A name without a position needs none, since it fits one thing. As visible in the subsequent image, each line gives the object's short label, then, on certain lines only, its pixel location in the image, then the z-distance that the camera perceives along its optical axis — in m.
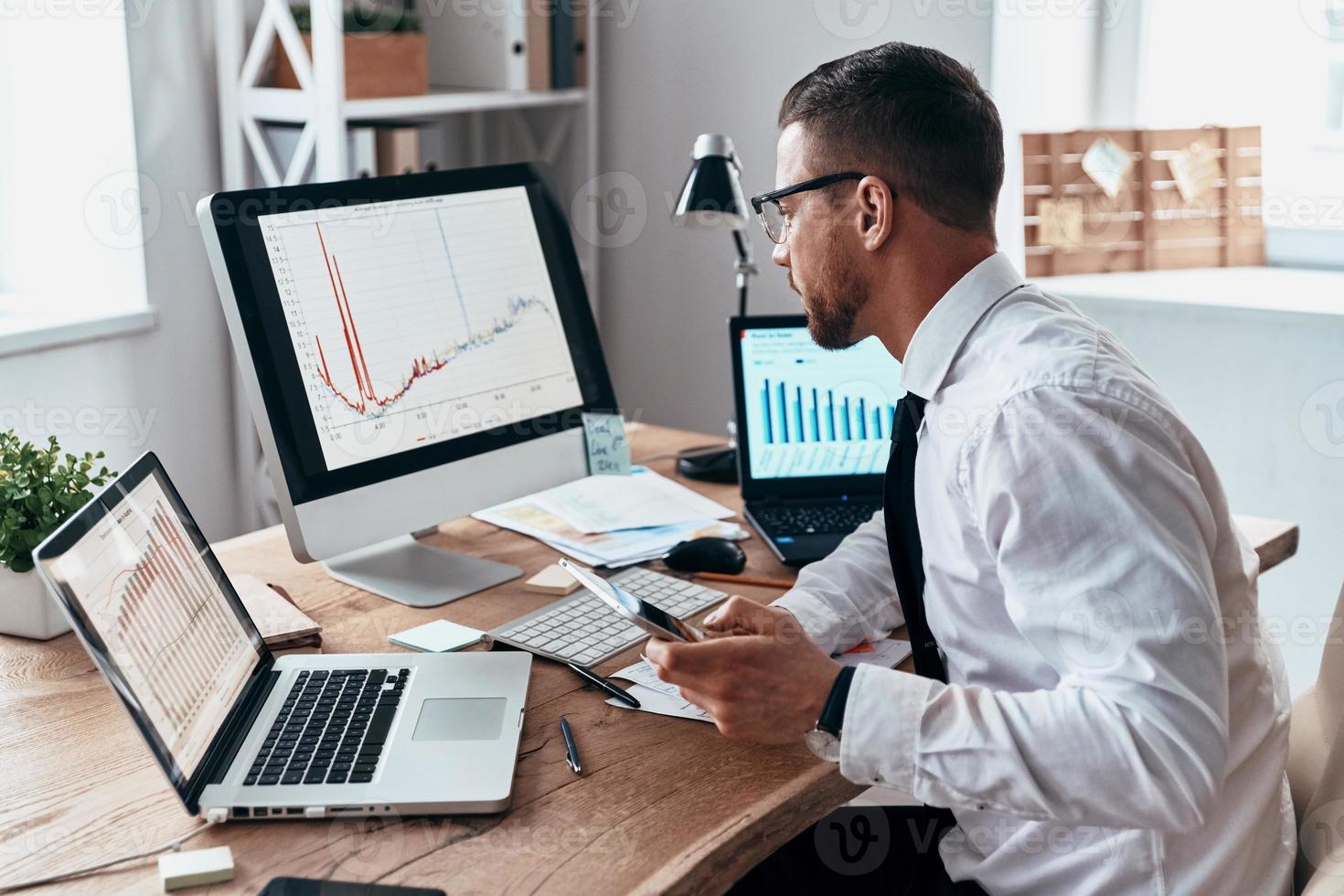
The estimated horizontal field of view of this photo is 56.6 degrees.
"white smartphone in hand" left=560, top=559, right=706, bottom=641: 1.06
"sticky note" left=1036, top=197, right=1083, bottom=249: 2.54
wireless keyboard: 1.30
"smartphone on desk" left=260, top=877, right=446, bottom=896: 0.87
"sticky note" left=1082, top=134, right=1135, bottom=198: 2.53
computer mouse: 1.54
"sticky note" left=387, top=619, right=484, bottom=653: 1.29
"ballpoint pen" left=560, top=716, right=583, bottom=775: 1.06
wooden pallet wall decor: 2.52
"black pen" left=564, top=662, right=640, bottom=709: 1.19
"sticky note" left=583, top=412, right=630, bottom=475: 1.64
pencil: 1.51
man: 0.91
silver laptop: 0.94
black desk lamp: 1.84
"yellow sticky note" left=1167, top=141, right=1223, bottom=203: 2.53
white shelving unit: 2.36
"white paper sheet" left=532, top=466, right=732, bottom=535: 1.72
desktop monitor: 1.33
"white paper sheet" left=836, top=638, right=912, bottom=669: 1.31
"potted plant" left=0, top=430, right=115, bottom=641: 1.26
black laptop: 1.78
